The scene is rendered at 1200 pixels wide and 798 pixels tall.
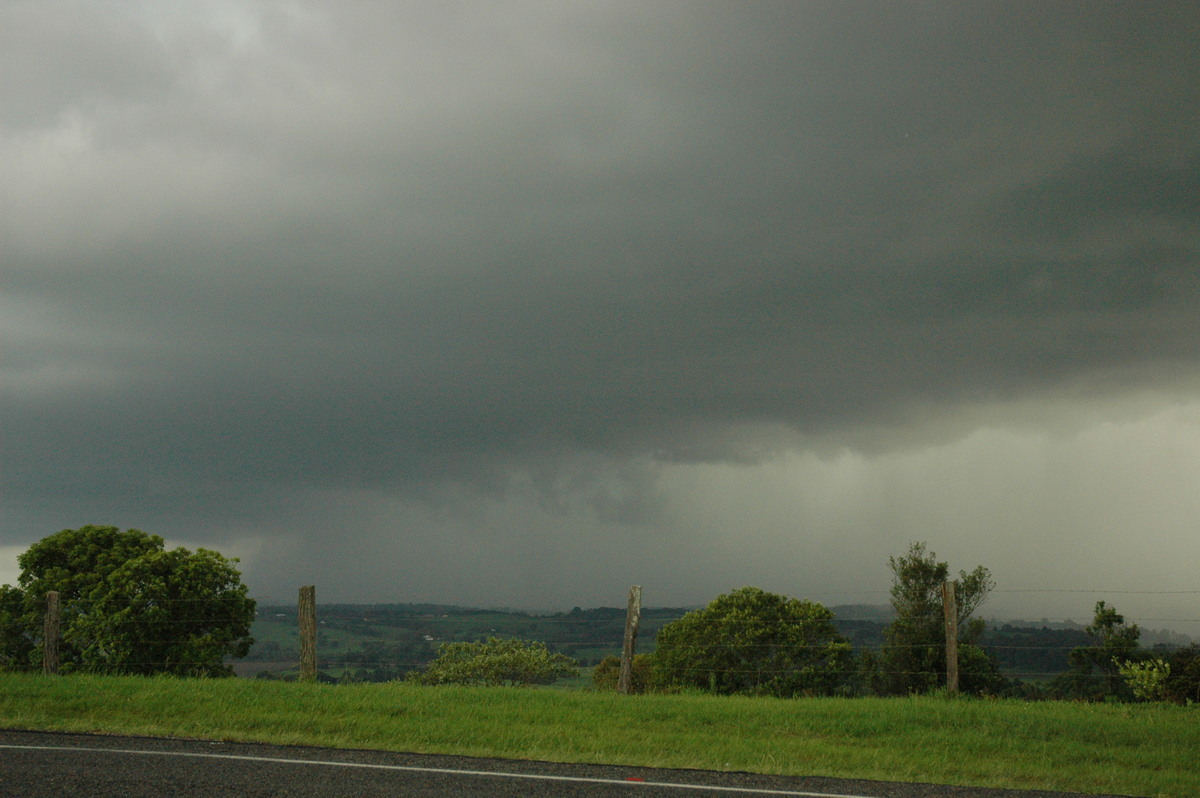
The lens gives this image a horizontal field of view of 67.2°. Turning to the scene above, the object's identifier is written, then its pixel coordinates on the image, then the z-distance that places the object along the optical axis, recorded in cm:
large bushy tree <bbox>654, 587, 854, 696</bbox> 3519
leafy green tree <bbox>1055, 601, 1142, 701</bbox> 2426
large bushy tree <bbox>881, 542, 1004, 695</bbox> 3144
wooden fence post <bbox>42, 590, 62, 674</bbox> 1950
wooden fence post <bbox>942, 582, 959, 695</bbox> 1858
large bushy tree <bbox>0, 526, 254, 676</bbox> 2928
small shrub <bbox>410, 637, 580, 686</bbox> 5456
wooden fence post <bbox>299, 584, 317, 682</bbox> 1883
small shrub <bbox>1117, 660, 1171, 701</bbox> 1888
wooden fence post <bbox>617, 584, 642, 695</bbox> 1969
